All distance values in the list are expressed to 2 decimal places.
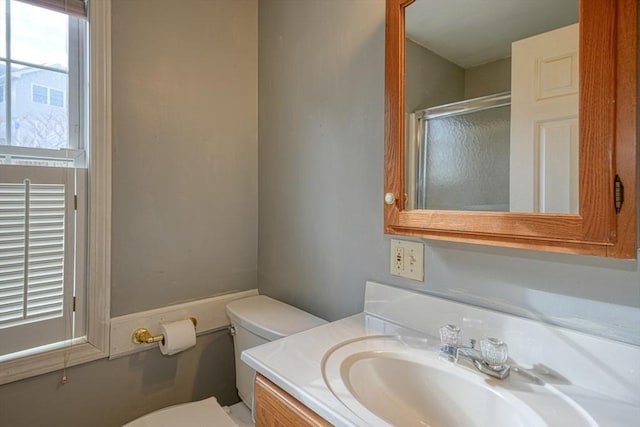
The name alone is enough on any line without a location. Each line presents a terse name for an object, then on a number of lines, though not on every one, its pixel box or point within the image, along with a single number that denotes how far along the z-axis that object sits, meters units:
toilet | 1.15
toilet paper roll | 1.29
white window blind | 1.07
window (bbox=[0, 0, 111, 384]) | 1.08
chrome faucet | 0.73
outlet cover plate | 1.00
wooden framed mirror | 0.56
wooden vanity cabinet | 0.67
